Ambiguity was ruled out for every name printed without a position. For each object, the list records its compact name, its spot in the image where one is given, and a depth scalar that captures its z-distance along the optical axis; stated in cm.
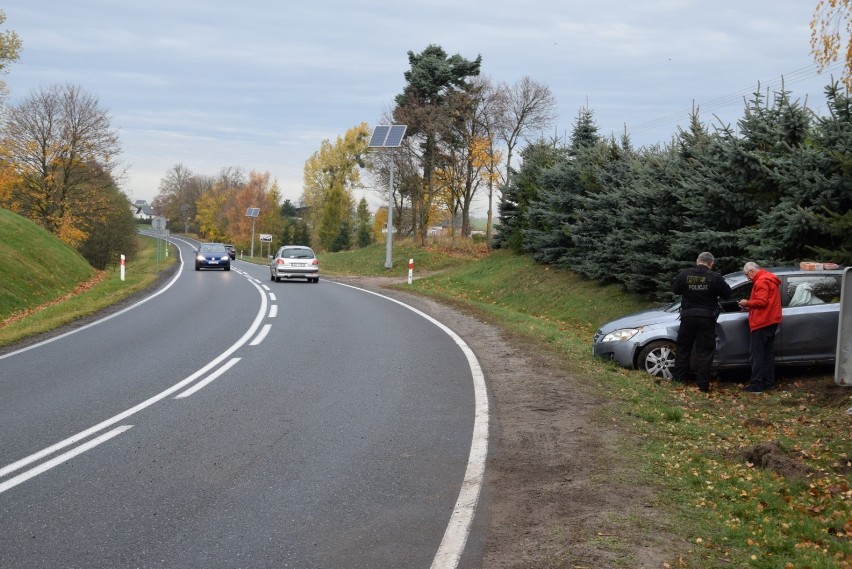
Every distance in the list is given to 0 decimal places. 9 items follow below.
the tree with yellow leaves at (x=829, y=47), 911
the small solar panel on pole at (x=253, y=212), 8435
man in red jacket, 1031
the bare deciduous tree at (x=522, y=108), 4784
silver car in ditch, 1060
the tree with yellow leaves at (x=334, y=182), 8119
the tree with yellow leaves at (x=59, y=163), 4809
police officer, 1052
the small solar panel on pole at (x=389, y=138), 4012
